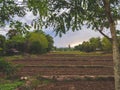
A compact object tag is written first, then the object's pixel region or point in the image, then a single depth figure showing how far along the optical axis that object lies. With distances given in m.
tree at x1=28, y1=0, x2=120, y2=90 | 3.85
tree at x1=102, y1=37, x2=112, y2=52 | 29.23
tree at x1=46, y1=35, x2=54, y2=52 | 34.43
